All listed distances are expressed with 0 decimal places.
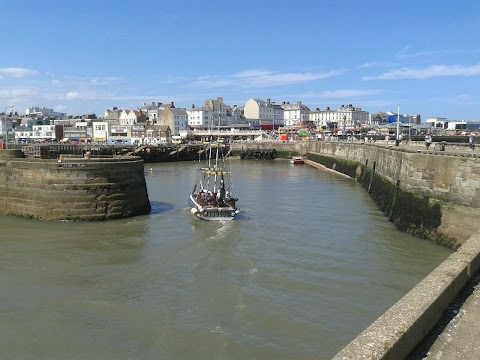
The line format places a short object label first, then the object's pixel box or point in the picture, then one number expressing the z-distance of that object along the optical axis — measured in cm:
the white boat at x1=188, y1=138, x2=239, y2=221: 2523
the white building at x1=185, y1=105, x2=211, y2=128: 15438
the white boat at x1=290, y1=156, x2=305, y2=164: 7729
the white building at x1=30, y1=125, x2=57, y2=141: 13088
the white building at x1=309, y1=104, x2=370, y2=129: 18725
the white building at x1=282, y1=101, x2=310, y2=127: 18625
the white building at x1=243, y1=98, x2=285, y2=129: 16914
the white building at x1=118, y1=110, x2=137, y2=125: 14112
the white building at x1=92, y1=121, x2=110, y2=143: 11188
